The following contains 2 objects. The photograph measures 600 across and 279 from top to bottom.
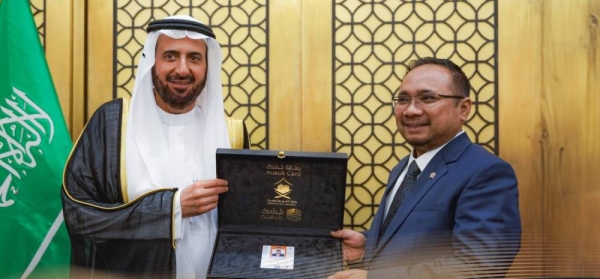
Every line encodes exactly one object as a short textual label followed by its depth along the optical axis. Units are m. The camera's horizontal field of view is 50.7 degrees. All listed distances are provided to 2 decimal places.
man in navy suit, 1.84
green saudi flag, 2.88
